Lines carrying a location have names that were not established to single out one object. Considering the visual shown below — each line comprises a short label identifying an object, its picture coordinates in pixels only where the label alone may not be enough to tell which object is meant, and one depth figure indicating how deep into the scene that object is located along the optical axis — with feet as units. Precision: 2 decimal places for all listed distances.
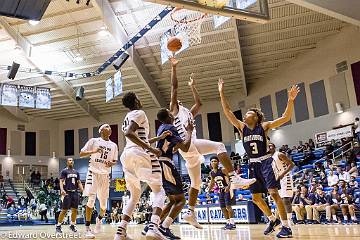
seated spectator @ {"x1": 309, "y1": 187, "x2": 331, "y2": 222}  36.73
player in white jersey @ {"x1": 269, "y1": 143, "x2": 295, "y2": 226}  26.11
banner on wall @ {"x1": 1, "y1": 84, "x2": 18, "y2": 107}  64.49
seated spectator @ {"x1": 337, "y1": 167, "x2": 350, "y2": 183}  40.36
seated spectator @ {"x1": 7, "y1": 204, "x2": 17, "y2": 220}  69.16
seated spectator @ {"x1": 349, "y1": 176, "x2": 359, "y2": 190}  36.78
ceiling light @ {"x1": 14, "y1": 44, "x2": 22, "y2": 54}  61.00
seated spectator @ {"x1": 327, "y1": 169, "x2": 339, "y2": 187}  40.95
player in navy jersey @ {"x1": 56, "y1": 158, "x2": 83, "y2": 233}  27.63
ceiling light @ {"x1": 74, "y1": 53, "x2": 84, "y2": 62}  67.52
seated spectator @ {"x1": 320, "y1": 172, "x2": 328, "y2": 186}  44.81
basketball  19.90
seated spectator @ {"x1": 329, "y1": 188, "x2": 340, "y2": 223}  36.35
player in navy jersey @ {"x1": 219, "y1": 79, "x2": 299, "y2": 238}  17.87
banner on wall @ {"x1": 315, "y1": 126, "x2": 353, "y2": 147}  57.67
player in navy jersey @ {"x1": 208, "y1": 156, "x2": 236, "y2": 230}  27.58
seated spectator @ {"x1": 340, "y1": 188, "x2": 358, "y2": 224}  34.07
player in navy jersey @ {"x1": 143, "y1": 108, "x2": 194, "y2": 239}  16.08
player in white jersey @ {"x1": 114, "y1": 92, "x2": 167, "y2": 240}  14.11
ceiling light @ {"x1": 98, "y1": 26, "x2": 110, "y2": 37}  59.77
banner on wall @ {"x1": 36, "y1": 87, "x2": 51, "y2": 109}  68.08
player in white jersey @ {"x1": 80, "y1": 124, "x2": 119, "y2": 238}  24.34
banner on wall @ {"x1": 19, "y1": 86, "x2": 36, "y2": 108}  66.23
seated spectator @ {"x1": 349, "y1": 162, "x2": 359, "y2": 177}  40.72
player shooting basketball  18.58
